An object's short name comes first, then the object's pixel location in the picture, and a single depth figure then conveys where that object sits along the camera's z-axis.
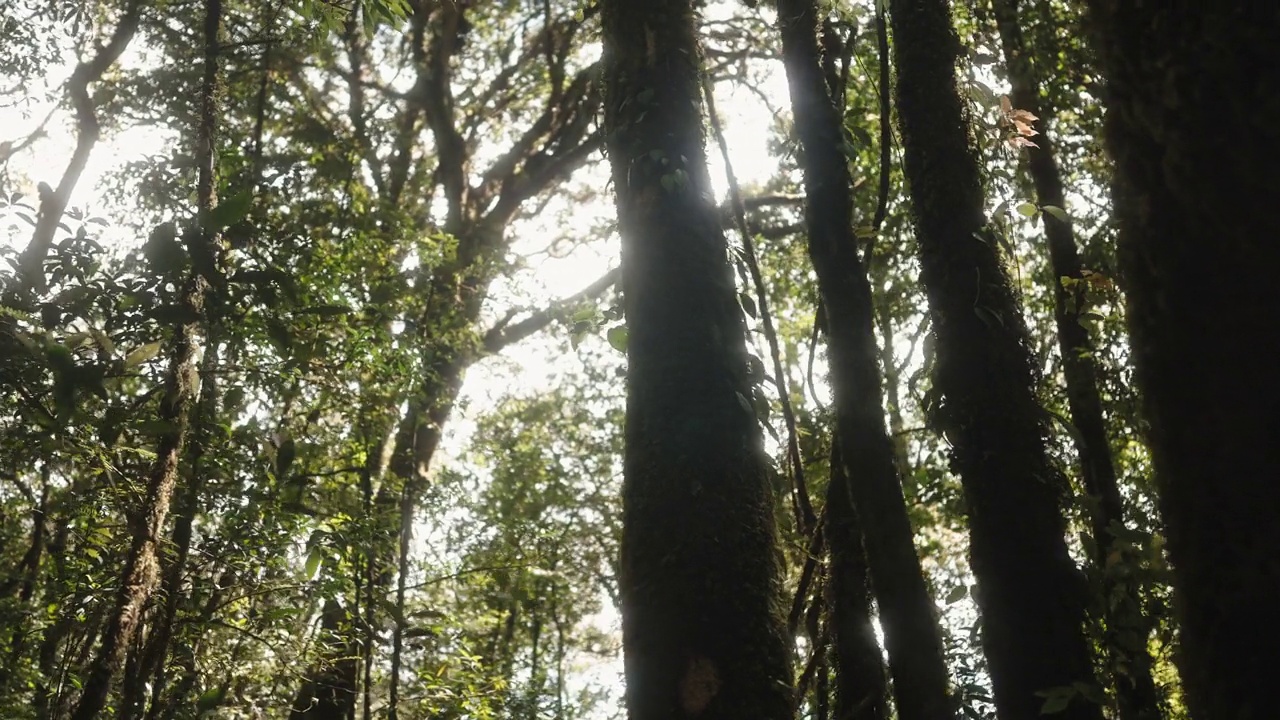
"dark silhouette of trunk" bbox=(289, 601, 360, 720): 5.42
